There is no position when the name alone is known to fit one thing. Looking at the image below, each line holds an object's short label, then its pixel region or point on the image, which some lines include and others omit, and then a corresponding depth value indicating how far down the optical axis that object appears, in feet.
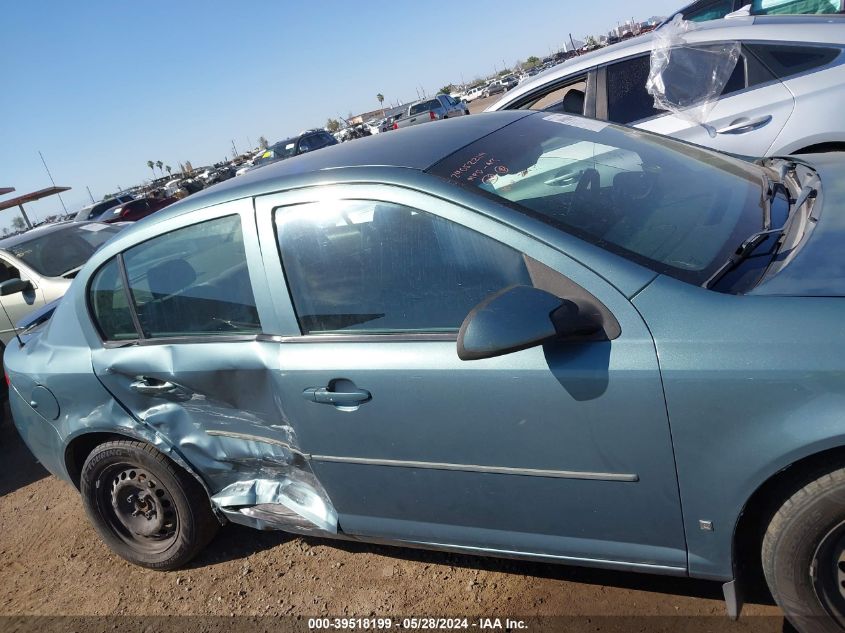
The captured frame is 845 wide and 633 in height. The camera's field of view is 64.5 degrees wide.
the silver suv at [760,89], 13.87
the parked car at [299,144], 72.54
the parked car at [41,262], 21.12
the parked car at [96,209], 88.72
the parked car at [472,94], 208.10
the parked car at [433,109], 80.53
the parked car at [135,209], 60.60
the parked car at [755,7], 25.45
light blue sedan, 5.89
